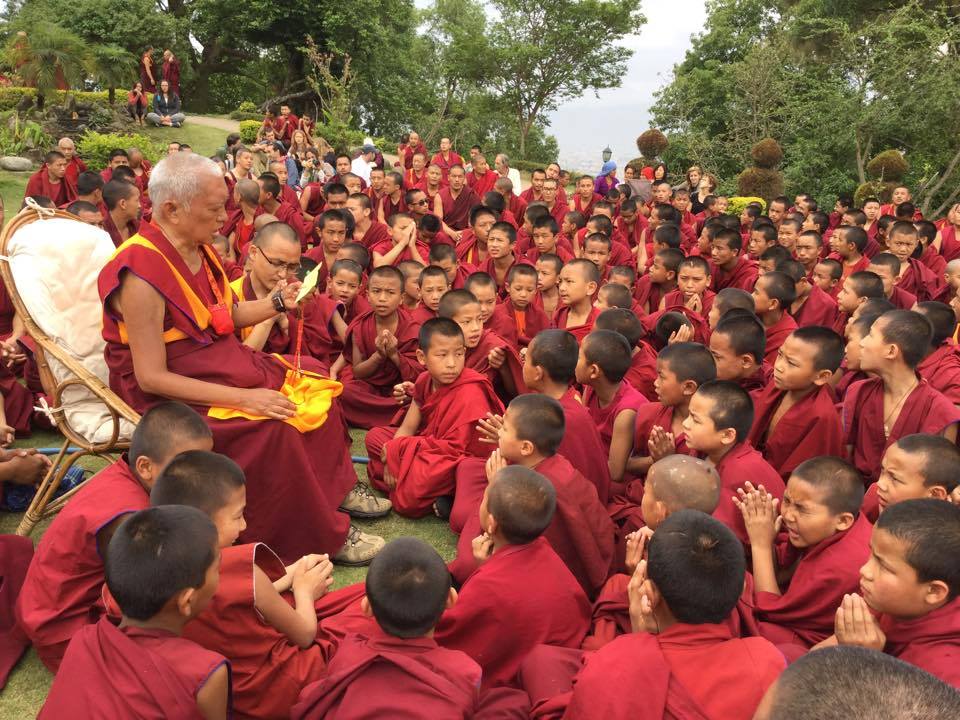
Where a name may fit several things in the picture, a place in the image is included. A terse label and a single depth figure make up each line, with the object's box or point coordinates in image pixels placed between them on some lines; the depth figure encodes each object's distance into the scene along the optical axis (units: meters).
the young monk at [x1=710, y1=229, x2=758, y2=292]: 7.35
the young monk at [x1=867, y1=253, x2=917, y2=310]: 6.54
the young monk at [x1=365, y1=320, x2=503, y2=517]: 4.19
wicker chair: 3.41
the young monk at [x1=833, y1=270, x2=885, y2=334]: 5.72
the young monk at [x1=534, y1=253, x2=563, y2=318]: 6.26
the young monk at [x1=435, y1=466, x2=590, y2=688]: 2.71
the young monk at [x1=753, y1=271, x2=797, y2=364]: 5.43
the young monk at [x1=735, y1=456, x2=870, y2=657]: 2.77
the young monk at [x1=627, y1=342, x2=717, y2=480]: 3.82
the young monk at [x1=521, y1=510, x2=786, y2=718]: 2.04
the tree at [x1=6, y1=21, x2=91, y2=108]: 17.88
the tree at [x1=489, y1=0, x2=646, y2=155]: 29.19
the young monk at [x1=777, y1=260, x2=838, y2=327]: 6.20
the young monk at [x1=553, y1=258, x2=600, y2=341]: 5.53
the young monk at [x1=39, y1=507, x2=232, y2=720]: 2.01
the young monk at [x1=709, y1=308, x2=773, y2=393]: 4.36
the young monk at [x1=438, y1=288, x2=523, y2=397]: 4.91
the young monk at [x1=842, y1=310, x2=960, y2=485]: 3.88
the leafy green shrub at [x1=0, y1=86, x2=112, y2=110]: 19.09
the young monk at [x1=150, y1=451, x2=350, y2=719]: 2.42
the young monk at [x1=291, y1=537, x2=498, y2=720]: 2.11
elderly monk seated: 3.23
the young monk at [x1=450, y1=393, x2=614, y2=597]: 3.24
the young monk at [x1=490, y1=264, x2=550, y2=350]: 5.84
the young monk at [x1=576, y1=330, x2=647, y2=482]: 4.13
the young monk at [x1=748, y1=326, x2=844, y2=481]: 3.95
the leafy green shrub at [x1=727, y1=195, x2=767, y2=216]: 16.33
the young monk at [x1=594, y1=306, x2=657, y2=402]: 4.79
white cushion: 3.59
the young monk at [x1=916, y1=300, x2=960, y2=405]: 4.75
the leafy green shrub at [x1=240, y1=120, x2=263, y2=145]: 22.12
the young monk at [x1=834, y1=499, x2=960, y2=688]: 2.26
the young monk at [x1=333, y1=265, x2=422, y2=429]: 5.37
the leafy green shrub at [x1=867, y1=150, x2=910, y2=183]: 17.00
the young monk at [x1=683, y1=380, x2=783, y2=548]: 3.35
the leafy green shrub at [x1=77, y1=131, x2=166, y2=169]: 16.11
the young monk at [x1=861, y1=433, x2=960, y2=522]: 2.98
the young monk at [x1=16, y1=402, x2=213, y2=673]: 2.66
